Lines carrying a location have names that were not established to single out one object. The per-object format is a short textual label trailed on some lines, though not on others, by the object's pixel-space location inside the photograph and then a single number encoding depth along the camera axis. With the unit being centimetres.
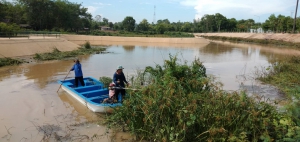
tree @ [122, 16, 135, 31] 8581
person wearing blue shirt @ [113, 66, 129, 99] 780
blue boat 748
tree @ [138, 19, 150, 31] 8756
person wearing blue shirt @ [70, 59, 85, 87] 1012
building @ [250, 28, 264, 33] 7513
